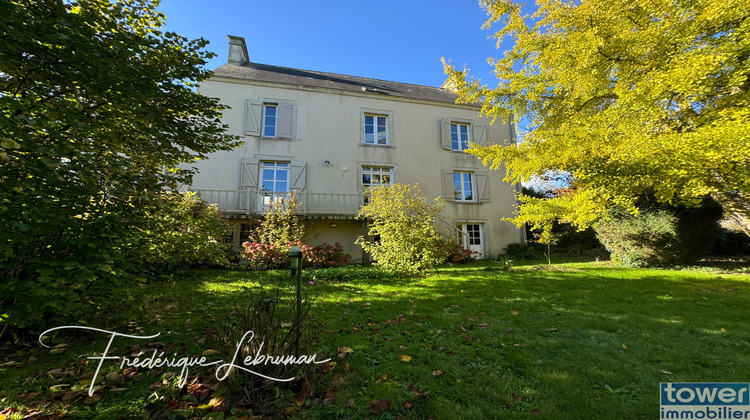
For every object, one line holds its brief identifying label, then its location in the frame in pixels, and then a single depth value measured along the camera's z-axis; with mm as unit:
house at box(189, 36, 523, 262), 10195
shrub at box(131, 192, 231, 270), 2918
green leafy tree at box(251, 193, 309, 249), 8781
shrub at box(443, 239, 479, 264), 10101
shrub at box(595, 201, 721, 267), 8273
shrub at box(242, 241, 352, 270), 8250
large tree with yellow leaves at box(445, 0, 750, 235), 4172
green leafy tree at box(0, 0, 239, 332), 1998
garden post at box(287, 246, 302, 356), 2086
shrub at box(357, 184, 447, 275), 6602
